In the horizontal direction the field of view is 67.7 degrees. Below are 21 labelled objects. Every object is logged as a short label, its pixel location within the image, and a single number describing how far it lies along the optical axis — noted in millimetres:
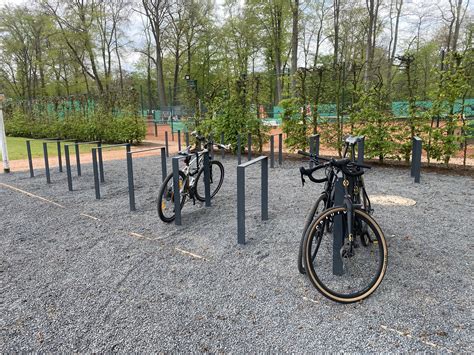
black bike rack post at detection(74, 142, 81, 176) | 6378
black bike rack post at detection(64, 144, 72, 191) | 5730
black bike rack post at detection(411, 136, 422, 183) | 5754
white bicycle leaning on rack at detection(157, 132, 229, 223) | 3896
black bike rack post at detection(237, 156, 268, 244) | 3115
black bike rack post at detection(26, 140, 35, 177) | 7125
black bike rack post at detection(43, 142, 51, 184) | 6434
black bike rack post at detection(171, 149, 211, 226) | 3652
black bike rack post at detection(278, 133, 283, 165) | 7807
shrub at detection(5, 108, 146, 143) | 13531
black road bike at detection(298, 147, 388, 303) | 2242
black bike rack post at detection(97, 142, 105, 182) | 6048
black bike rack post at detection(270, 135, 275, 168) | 7523
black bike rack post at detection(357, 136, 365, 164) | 4593
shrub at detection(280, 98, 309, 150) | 8062
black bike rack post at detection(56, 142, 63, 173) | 7066
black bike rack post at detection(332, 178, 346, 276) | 2346
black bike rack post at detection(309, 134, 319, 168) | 6495
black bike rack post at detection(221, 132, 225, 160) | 9016
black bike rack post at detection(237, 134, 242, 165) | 7741
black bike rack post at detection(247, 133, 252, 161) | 8383
